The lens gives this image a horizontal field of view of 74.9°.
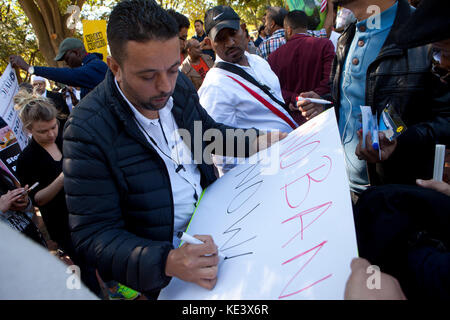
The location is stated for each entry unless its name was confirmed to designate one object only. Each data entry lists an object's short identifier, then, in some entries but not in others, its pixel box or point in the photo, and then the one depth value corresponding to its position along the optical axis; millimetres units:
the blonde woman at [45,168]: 2400
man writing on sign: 1057
